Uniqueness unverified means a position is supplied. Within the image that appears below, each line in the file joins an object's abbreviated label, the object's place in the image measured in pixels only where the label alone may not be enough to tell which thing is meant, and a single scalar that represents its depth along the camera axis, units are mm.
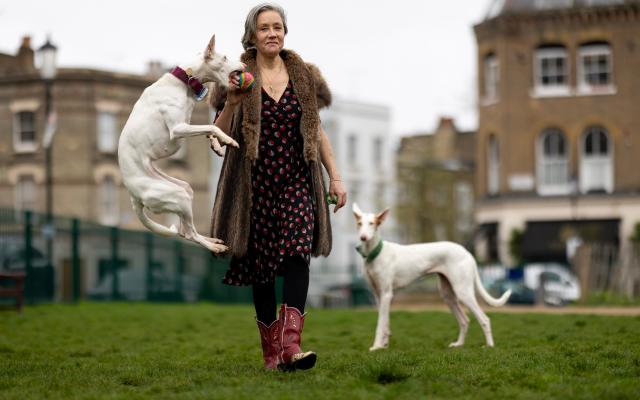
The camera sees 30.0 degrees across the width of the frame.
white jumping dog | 7859
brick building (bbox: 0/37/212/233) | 48500
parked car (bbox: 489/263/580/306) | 29938
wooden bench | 19808
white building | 61438
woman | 8156
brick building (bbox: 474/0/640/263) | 42312
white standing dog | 12016
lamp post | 25438
